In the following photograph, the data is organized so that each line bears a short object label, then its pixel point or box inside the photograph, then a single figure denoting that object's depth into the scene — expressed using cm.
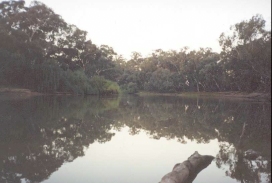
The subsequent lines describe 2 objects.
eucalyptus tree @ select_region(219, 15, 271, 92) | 3446
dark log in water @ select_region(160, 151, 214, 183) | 521
